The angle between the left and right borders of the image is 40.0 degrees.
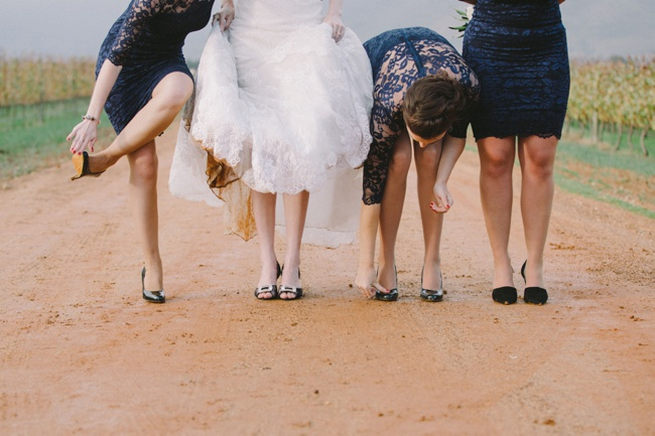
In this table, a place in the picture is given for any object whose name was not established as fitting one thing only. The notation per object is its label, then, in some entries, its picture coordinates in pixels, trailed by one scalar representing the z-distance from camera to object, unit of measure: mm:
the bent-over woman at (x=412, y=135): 4637
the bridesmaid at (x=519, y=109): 4984
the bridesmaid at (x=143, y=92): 4891
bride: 4879
